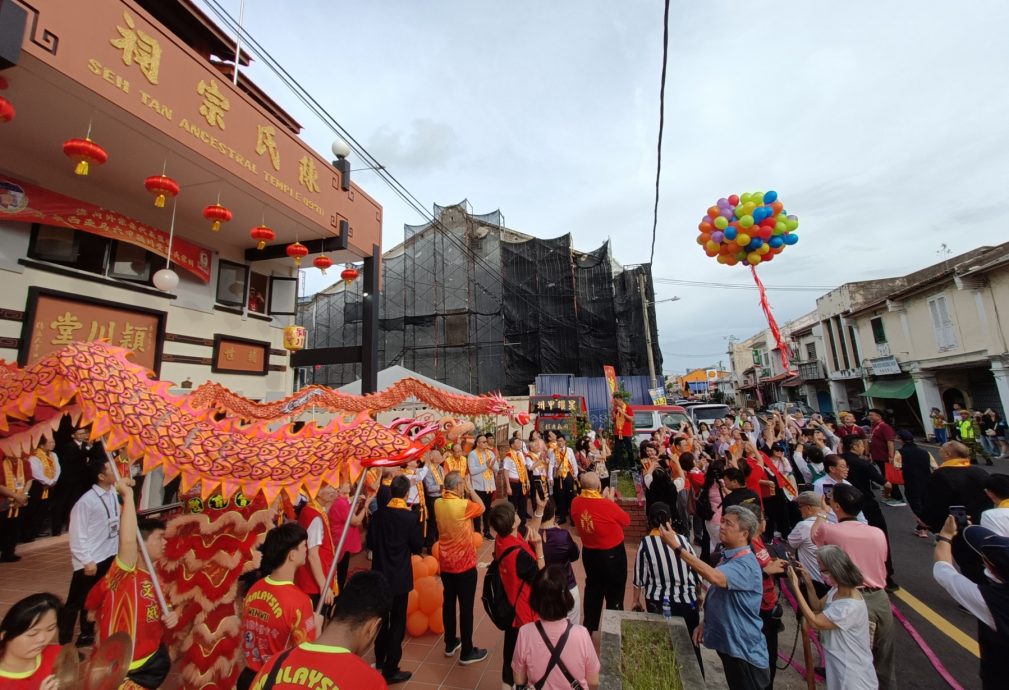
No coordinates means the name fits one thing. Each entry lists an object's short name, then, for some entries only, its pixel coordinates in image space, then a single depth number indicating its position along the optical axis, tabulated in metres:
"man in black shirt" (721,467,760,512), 3.87
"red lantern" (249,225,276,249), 6.70
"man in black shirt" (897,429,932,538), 5.94
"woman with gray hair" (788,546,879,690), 2.53
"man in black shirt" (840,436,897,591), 4.49
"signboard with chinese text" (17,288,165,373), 5.66
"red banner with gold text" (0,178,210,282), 5.55
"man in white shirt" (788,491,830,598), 3.51
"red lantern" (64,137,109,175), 4.14
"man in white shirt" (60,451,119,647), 3.79
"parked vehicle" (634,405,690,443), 12.92
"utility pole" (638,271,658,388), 18.02
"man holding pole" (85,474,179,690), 2.53
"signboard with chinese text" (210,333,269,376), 8.28
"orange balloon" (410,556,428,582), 4.43
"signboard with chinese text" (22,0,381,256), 4.43
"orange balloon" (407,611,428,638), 4.20
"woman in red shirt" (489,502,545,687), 2.94
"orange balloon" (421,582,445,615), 4.26
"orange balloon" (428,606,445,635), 4.27
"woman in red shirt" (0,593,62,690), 1.68
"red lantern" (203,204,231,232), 5.75
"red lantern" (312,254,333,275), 8.02
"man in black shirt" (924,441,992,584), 4.16
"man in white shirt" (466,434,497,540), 7.31
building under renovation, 20.22
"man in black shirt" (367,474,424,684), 3.52
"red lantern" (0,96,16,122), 3.67
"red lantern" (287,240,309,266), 7.32
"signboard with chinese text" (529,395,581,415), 15.43
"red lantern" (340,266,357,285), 8.99
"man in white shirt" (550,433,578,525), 7.79
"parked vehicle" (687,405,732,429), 16.25
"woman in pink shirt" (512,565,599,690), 2.16
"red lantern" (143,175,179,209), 4.95
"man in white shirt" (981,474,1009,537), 2.97
